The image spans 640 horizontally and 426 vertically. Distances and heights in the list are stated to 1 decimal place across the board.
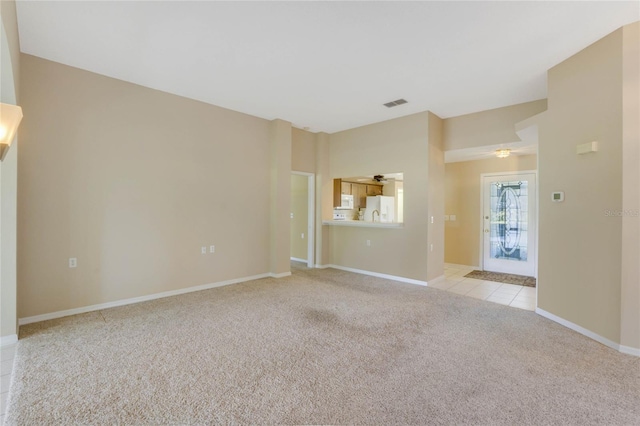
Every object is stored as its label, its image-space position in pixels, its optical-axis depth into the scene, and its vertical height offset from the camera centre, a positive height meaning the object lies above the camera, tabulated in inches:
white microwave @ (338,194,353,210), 291.1 +9.3
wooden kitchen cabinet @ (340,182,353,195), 292.2 +22.9
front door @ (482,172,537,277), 231.8 -10.4
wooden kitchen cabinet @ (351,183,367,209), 310.0 +17.1
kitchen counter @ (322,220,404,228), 214.5 -10.2
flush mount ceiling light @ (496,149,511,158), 211.8 +42.3
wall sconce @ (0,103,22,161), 59.9 +18.3
